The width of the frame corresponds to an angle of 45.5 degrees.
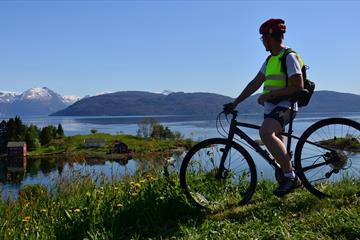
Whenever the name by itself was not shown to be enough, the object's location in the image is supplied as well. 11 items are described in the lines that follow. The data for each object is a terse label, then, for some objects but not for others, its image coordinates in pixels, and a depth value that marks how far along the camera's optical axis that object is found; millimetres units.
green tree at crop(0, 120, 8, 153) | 107125
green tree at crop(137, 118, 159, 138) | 129250
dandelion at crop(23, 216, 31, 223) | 5123
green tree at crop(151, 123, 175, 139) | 109875
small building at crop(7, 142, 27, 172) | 86375
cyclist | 4926
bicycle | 5301
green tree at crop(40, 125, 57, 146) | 116375
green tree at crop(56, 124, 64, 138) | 122856
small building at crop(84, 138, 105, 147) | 113688
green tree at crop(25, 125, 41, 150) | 108562
